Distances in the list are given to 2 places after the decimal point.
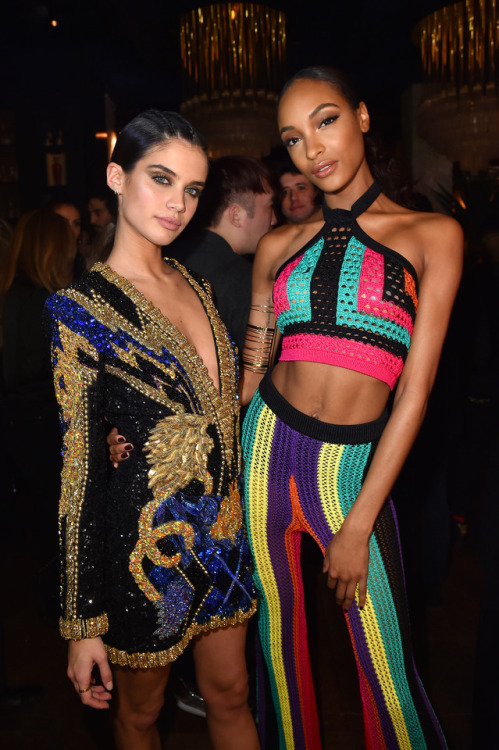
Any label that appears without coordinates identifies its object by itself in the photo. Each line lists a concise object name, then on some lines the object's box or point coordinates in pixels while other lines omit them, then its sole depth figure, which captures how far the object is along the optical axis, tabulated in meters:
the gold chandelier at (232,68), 3.85
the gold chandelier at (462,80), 3.68
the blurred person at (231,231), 2.24
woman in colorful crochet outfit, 1.45
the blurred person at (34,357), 2.79
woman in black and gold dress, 1.27
